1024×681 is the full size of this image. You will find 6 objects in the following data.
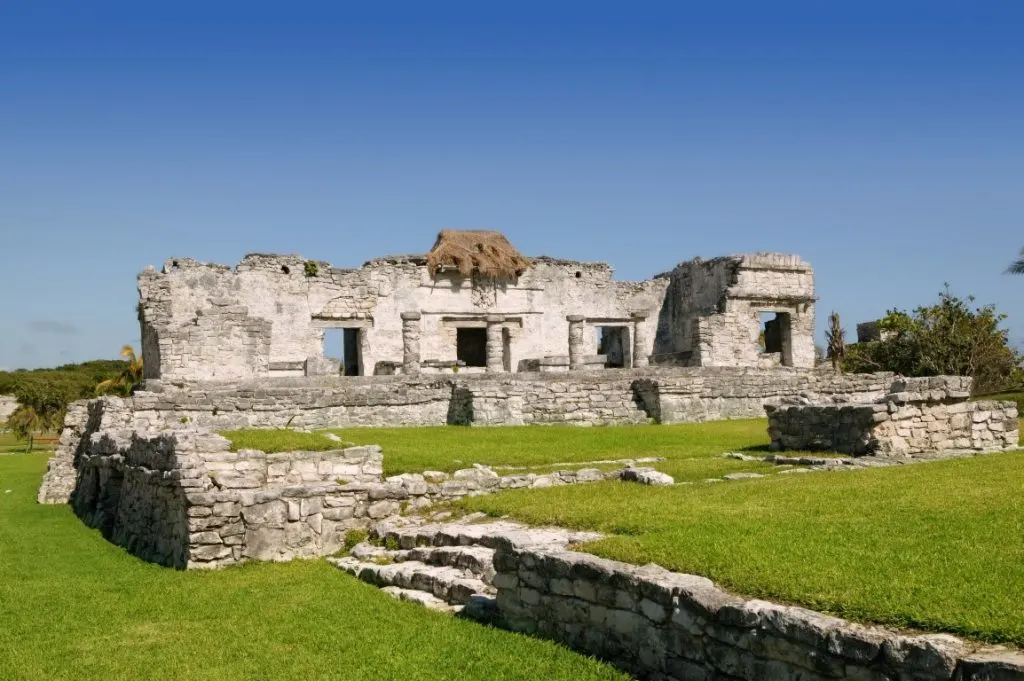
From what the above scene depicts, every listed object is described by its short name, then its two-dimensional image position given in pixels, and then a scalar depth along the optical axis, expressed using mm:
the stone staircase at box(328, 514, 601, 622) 6789
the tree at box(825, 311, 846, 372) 31516
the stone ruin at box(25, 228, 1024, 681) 5137
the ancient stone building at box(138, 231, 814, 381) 25625
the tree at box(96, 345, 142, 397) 31752
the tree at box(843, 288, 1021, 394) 28906
